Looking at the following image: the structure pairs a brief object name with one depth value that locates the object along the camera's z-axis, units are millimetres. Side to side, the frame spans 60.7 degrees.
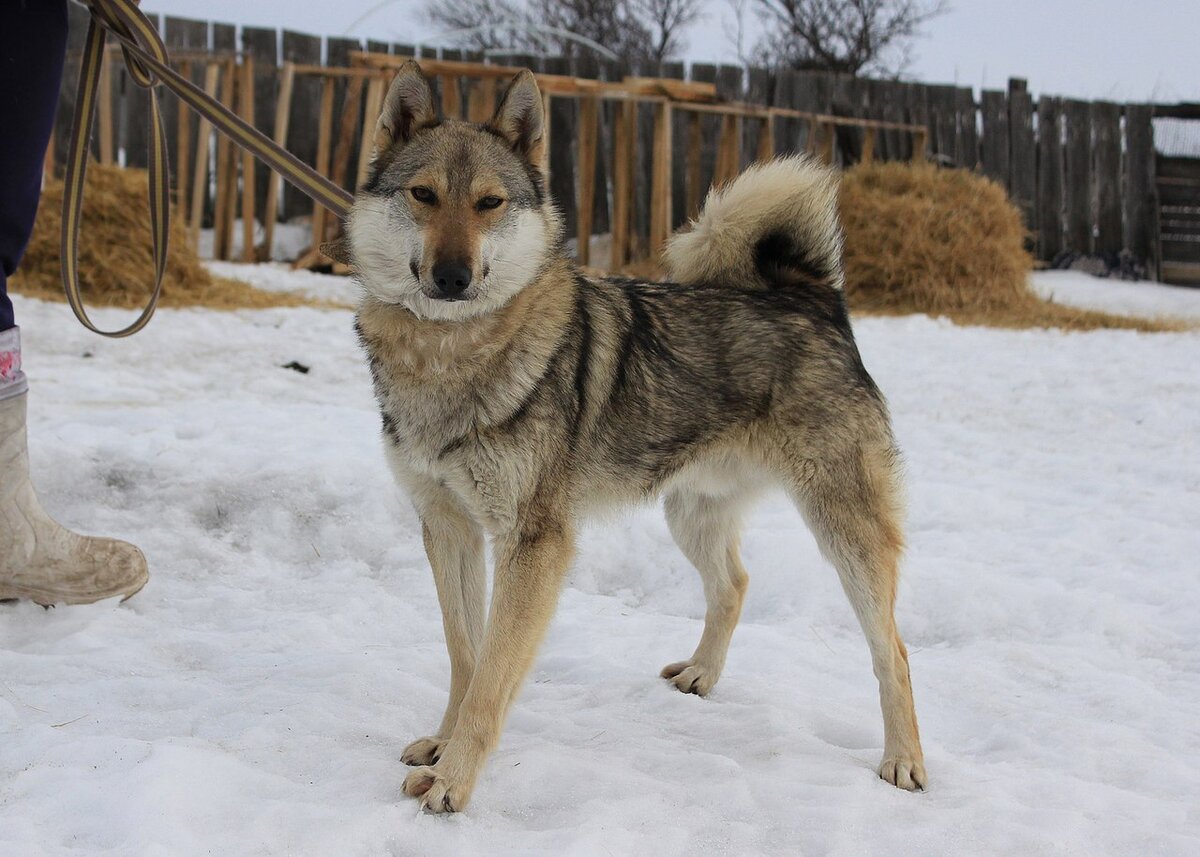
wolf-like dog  2430
